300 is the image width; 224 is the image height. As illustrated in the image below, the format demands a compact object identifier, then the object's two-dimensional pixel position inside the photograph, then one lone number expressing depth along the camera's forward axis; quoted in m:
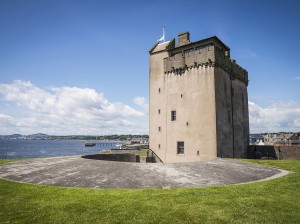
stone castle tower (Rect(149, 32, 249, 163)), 29.33
